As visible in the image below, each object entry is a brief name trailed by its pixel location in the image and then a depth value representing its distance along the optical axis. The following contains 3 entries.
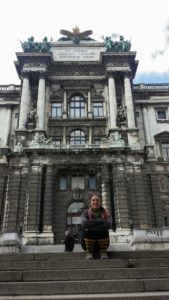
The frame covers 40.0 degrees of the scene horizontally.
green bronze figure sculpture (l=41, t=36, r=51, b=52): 30.83
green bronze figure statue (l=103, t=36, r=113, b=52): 31.52
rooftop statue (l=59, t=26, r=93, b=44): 33.06
